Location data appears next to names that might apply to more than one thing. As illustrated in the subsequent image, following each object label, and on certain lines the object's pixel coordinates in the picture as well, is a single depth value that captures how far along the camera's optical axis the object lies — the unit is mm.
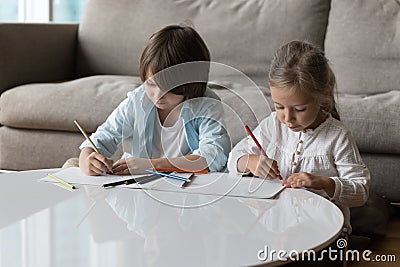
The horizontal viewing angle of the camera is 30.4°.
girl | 1621
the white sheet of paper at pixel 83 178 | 1505
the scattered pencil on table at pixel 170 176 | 1511
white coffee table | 1021
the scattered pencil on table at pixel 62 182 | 1462
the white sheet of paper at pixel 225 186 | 1430
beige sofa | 2410
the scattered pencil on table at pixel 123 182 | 1477
